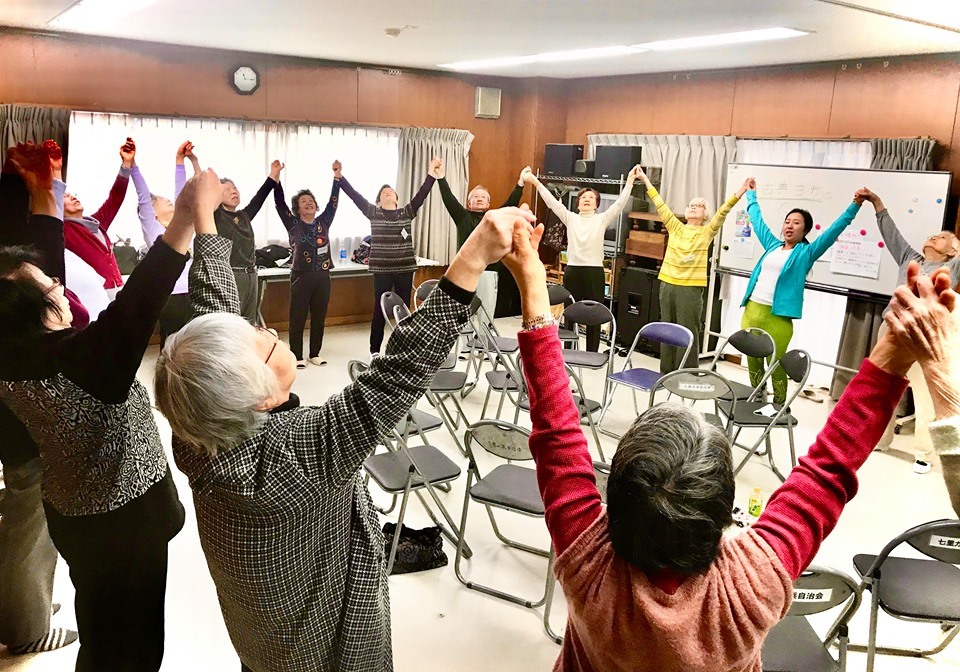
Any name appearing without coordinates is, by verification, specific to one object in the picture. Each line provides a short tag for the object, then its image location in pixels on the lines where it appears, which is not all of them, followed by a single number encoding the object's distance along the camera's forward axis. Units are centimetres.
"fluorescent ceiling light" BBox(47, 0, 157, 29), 434
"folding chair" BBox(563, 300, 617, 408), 499
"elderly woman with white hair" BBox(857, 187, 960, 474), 452
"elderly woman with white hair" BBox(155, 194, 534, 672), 125
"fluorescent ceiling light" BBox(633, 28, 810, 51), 459
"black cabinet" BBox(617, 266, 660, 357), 694
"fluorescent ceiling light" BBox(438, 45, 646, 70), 571
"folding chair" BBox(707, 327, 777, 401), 450
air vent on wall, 809
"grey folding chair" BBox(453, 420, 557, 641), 295
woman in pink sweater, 93
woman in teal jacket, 486
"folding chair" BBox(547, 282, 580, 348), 554
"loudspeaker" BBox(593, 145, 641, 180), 720
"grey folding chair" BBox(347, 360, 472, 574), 316
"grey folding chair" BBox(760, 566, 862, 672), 202
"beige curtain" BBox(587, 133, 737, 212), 679
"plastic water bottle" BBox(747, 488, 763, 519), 322
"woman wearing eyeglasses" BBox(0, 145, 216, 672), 152
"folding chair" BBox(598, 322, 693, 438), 457
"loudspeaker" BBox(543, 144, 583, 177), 789
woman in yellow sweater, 578
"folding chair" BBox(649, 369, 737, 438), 397
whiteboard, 530
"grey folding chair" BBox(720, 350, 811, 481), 404
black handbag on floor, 328
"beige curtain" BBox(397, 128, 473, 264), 777
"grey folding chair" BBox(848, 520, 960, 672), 236
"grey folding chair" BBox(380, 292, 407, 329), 528
